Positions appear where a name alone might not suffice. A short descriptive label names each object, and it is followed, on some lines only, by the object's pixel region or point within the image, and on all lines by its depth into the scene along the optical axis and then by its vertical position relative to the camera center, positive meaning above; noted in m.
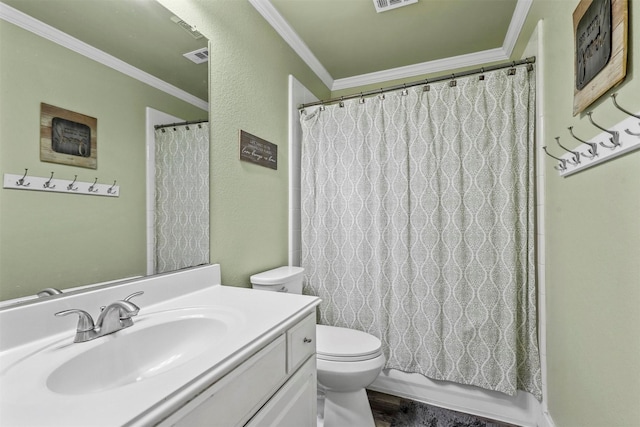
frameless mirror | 0.81 +0.61
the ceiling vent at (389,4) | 1.73 +1.26
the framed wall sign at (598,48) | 0.80 +0.50
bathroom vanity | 0.51 -0.34
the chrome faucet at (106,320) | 0.78 -0.30
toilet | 1.41 -0.76
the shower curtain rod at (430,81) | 1.59 +0.81
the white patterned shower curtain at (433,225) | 1.59 -0.08
